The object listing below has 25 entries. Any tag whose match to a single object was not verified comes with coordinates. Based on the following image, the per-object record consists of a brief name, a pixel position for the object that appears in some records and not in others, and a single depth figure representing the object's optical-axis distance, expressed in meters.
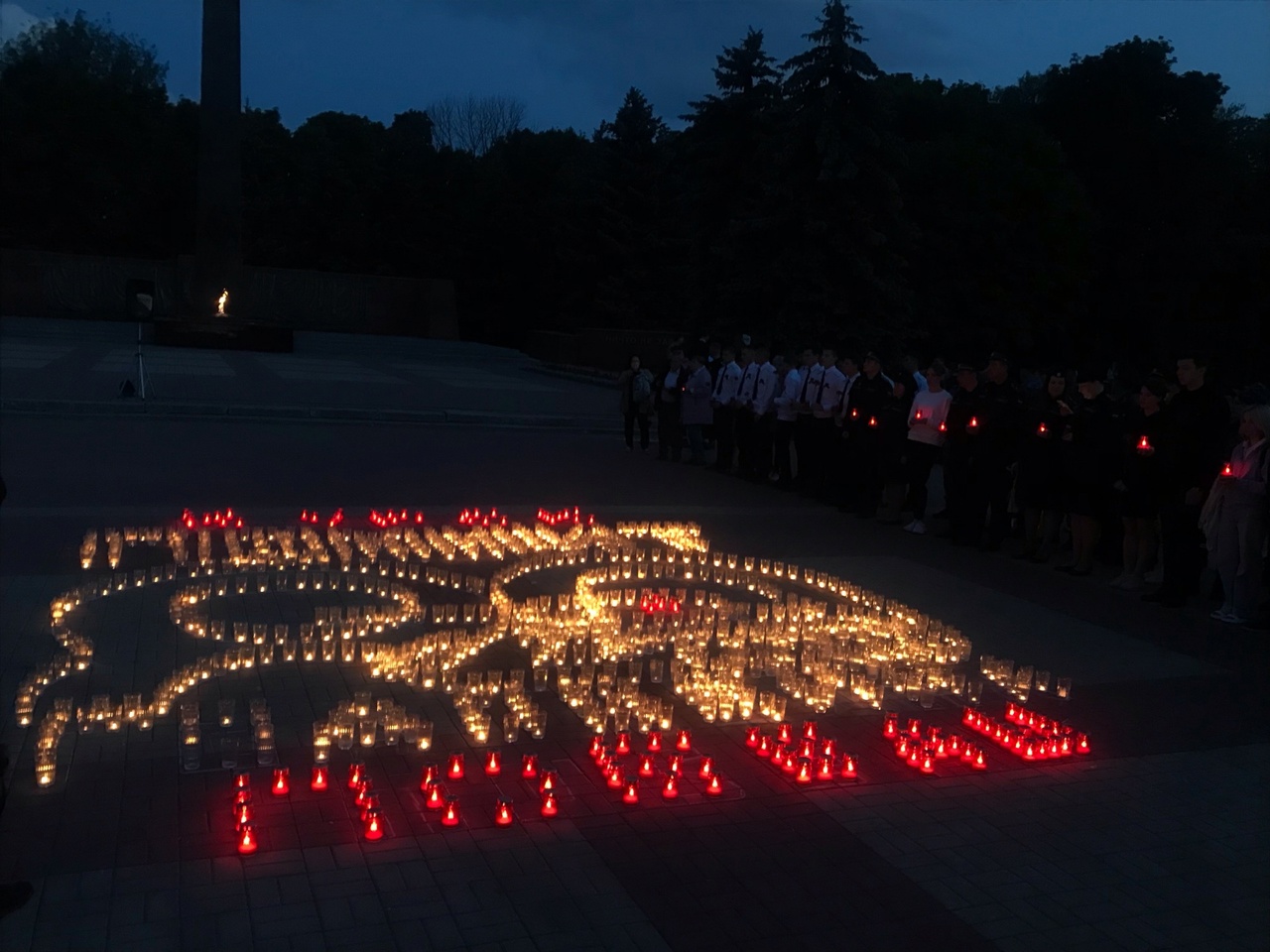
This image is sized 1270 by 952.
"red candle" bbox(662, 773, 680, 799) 5.27
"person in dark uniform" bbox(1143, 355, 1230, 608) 9.18
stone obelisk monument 32.00
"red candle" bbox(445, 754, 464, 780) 5.35
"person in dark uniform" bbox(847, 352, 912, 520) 12.95
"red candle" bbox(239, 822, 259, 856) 4.52
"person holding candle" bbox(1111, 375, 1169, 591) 9.40
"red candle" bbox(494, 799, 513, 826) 4.88
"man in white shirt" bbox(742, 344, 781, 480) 15.18
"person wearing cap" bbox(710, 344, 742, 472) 16.02
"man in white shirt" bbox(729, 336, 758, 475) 15.50
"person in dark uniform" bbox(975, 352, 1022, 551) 11.39
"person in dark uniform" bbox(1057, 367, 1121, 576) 10.06
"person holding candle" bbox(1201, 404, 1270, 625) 8.47
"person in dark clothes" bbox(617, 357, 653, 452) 18.11
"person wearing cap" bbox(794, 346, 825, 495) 14.02
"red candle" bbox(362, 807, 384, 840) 4.69
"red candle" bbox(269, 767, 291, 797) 5.05
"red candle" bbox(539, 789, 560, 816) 5.00
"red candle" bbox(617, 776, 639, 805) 5.18
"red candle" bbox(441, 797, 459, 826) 4.86
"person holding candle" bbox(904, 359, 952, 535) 12.14
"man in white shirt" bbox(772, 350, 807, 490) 14.60
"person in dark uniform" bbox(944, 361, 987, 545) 11.66
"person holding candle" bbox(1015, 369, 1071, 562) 10.88
